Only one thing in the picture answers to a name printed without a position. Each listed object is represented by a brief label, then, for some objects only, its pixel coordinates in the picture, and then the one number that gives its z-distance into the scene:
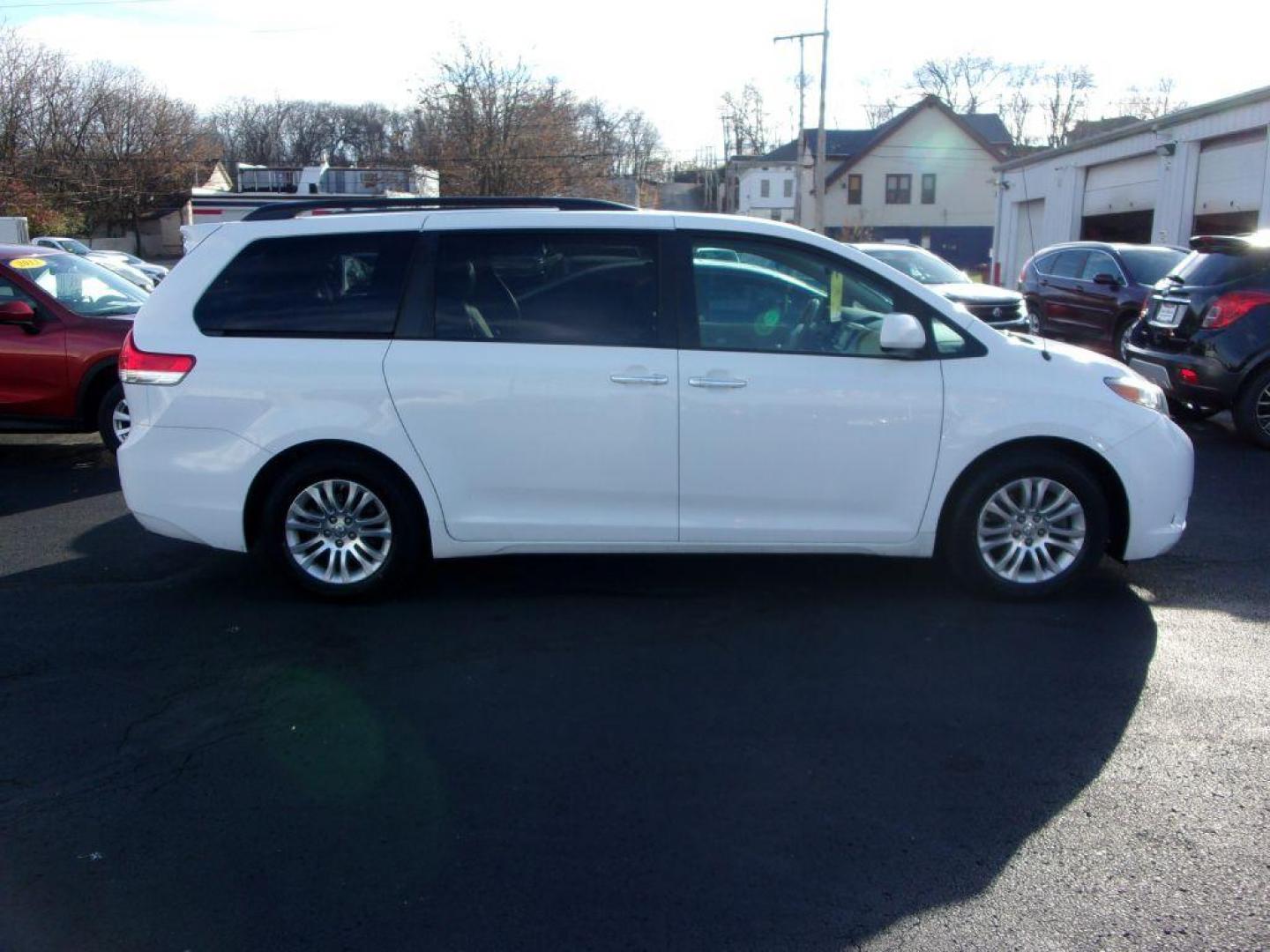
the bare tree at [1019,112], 90.25
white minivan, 5.23
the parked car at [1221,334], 9.28
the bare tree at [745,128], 90.62
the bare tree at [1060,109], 85.50
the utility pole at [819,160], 36.75
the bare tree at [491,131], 43.69
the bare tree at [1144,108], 77.50
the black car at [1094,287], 13.97
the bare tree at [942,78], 88.12
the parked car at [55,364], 8.84
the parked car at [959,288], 13.49
